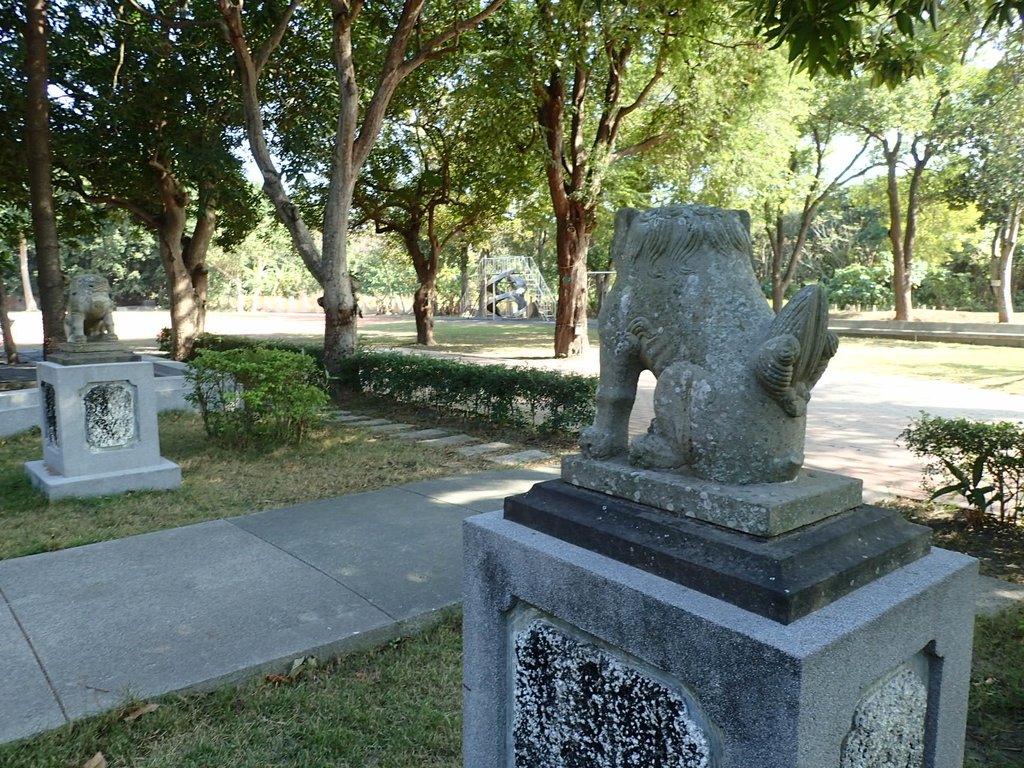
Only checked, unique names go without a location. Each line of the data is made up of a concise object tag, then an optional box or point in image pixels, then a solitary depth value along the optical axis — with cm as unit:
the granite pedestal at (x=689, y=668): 152
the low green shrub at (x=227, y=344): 1241
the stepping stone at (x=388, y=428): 896
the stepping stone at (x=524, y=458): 746
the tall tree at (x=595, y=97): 1184
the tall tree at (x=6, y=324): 1466
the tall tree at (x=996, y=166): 1947
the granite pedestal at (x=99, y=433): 618
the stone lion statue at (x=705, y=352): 194
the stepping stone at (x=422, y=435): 857
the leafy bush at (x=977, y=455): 496
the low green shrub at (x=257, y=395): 764
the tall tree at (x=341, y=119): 960
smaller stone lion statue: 670
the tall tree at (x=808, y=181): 2294
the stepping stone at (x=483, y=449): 784
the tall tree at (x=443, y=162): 1527
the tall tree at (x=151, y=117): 1194
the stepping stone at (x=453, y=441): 823
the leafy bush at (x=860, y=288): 3622
